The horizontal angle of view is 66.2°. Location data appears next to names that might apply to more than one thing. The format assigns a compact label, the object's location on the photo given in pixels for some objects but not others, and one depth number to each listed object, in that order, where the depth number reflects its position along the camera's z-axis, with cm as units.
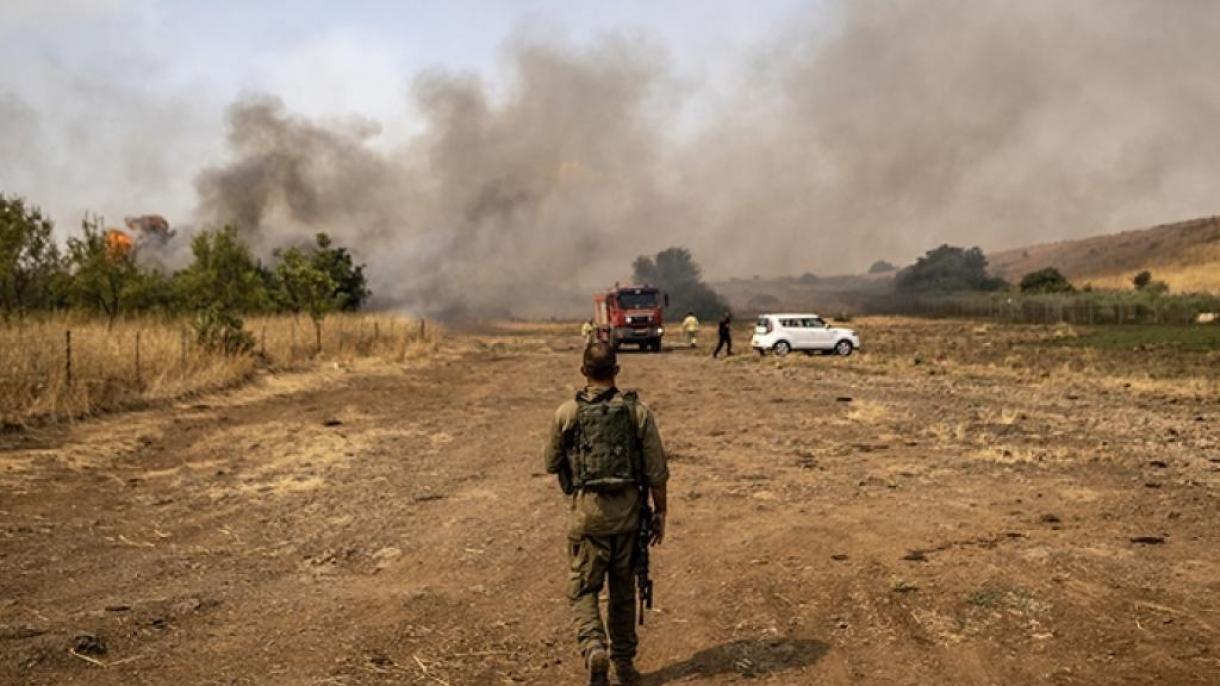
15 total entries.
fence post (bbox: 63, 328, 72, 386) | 1625
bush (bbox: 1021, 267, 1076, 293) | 9738
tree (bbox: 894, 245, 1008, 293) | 12500
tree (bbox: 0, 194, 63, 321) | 2492
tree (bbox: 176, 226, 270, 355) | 3597
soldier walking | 532
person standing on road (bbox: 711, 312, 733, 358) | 3641
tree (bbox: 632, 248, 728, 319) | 9744
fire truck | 4072
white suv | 3747
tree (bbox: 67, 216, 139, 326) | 2905
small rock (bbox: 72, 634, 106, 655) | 575
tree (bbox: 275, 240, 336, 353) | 3212
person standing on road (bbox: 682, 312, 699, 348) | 4341
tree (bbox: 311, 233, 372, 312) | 5162
